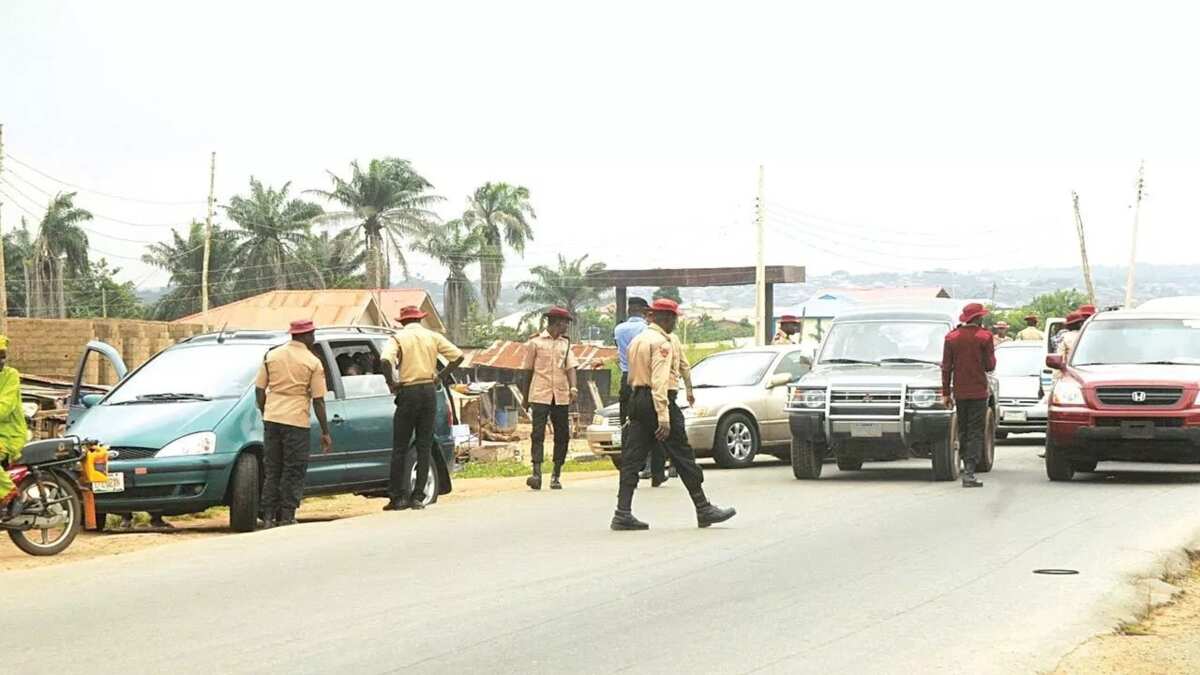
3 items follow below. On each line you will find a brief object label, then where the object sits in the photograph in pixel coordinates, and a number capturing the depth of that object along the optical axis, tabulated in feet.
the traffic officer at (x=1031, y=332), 106.48
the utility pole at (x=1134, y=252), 224.33
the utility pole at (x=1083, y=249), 232.12
